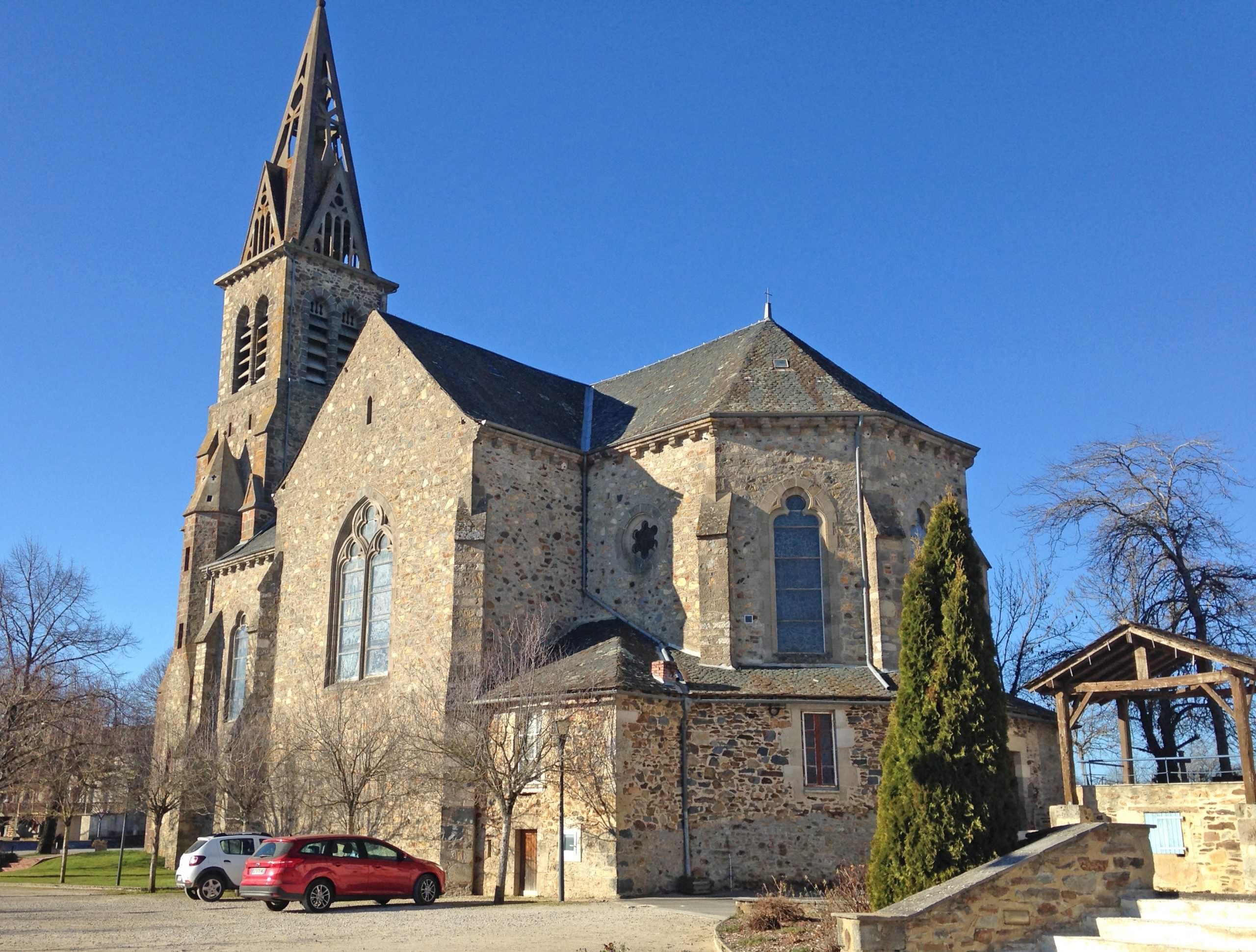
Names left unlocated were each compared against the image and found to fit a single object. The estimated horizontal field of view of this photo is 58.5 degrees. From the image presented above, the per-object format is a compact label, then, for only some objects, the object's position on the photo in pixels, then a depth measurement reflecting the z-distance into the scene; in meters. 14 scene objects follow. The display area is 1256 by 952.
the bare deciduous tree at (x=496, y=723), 21.94
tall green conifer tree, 14.12
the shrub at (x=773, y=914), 14.52
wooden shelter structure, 17.81
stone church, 22.55
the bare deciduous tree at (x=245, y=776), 29.22
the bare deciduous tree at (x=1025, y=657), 34.22
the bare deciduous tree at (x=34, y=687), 27.98
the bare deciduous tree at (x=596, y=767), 21.53
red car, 19.55
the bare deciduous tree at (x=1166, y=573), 27.03
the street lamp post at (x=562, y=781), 21.89
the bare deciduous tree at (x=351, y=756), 24.98
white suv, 23.16
